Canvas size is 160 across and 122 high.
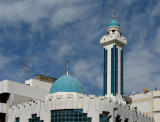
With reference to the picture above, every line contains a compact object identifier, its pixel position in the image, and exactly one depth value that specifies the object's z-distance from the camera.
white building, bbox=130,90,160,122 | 81.75
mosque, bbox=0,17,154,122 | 55.84
